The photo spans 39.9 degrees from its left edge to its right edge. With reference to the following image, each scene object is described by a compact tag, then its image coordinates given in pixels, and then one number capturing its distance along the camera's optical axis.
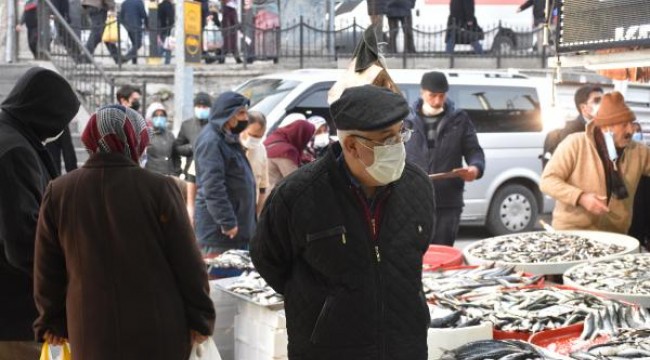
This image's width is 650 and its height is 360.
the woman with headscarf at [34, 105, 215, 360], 3.95
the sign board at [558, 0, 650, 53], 5.43
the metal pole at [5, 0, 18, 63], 18.23
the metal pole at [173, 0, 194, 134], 16.05
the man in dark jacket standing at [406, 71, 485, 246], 8.09
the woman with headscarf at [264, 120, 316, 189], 8.60
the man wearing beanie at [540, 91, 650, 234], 7.18
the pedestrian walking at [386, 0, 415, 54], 20.27
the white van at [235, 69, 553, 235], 13.20
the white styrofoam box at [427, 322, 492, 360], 4.73
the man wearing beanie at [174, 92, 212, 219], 10.76
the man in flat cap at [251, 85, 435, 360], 3.50
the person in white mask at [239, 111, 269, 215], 8.12
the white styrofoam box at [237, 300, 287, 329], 5.27
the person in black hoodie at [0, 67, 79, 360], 4.23
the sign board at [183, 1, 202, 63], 16.33
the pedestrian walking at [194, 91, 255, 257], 6.92
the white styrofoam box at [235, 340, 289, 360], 5.35
